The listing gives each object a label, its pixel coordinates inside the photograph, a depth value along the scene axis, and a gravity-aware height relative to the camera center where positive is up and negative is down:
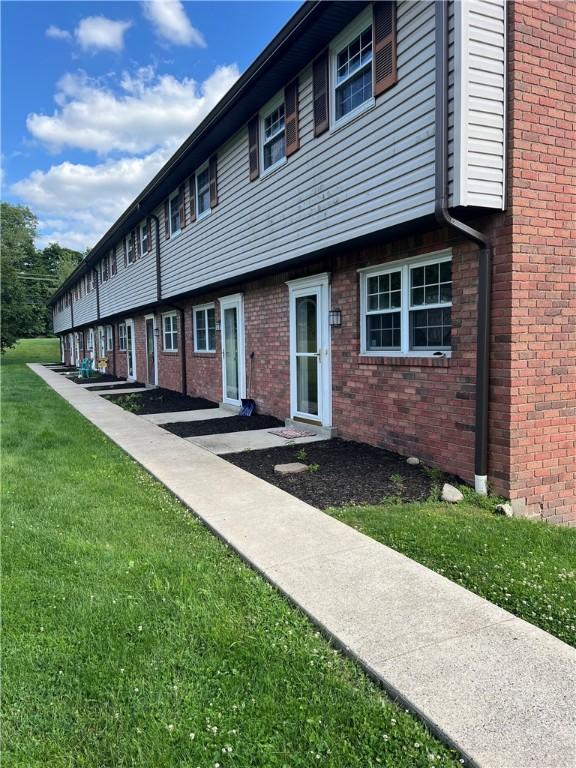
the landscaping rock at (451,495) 4.87 -1.47
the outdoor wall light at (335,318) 7.55 +0.33
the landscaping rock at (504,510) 4.66 -1.54
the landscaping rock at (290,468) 6.02 -1.48
